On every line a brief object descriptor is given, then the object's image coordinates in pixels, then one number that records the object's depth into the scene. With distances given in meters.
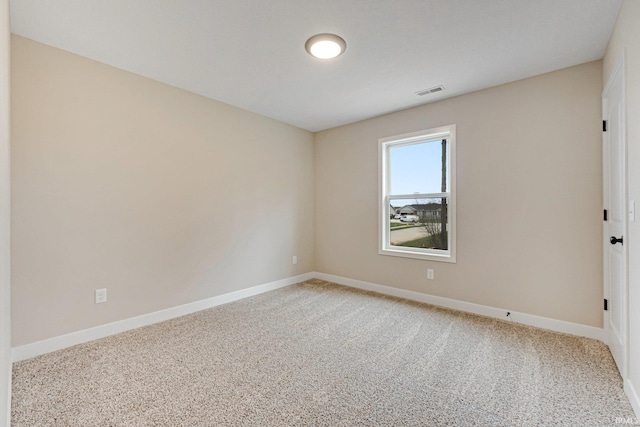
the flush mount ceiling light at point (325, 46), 2.18
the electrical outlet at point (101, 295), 2.53
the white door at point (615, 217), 1.84
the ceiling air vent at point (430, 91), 3.04
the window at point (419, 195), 3.39
